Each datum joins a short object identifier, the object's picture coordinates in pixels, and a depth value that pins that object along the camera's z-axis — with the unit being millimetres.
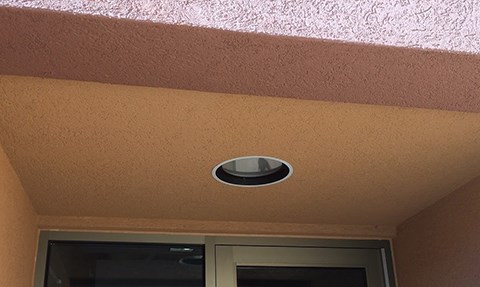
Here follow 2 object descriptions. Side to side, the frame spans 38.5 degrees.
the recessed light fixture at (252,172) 2662
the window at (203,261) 3084
